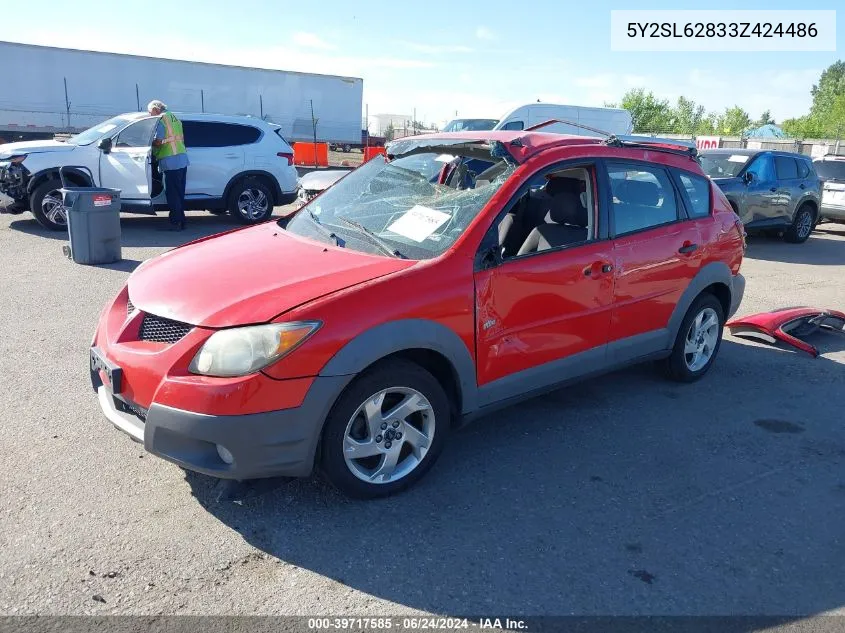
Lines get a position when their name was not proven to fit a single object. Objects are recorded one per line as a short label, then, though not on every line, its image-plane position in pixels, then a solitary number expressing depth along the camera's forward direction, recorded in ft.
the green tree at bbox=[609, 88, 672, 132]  272.92
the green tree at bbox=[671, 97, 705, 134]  297.14
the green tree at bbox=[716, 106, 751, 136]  302.64
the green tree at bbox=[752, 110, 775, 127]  397.62
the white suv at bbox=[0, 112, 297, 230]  33.55
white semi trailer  81.56
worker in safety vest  33.58
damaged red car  9.96
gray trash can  26.86
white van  67.15
